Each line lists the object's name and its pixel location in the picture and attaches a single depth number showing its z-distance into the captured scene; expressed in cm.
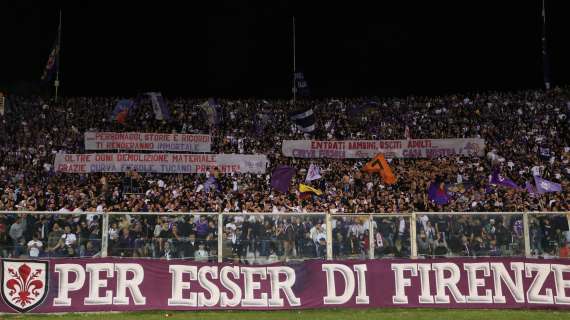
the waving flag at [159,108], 3480
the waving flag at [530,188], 2613
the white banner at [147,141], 3117
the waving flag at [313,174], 2898
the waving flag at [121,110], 3428
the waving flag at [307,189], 2725
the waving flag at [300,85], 3816
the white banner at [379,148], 3114
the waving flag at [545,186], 2611
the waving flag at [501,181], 2697
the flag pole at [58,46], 3594
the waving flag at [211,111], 3466
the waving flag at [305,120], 3394
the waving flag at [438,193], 2652
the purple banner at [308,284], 1300
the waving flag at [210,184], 2830
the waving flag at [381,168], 2886
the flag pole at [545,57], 3546
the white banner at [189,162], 3039
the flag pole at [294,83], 3812
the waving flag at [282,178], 2906
